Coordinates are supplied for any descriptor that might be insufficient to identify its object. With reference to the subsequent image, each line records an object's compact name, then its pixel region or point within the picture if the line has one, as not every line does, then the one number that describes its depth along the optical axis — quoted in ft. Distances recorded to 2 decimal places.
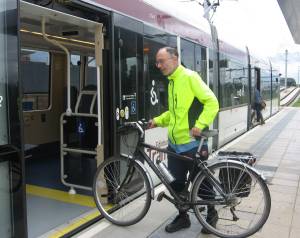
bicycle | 9.99
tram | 8.63
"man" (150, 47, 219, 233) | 10.06
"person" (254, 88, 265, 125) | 40.10
